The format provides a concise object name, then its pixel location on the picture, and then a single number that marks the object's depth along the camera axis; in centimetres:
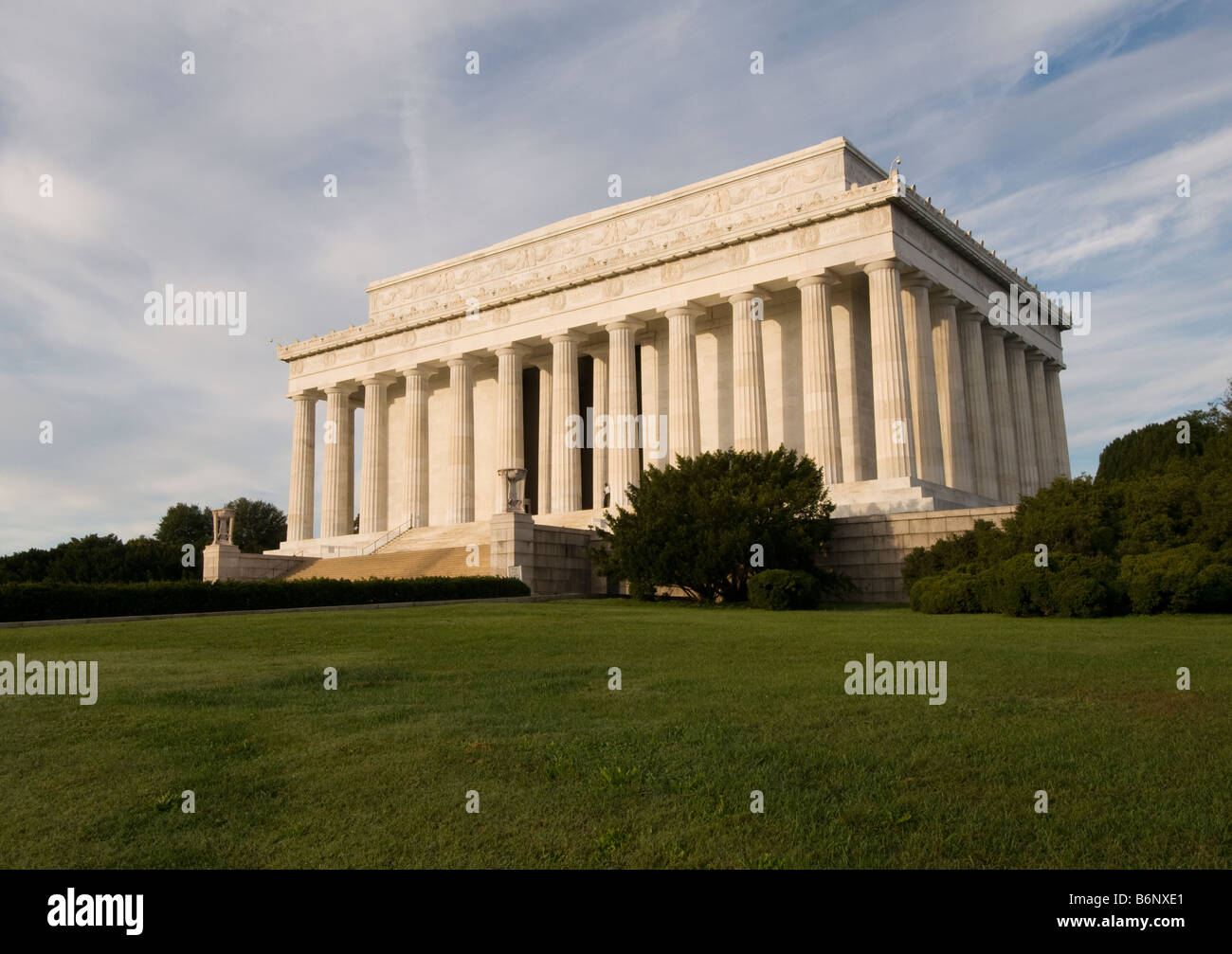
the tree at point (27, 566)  4956
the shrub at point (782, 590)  2834
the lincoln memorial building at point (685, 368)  4625
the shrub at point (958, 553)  2939
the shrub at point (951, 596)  2577
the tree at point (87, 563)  4878
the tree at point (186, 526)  7800
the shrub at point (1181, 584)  2238
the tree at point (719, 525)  3127
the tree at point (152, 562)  5075
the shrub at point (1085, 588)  2259
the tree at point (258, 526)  8294
